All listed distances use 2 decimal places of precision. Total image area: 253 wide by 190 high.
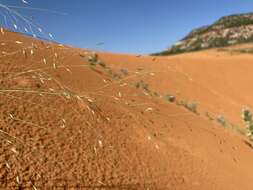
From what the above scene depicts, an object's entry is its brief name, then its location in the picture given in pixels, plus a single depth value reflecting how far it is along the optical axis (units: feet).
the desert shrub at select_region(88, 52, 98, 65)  15.45
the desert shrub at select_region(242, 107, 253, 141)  20.24
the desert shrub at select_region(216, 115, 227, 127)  19.72
